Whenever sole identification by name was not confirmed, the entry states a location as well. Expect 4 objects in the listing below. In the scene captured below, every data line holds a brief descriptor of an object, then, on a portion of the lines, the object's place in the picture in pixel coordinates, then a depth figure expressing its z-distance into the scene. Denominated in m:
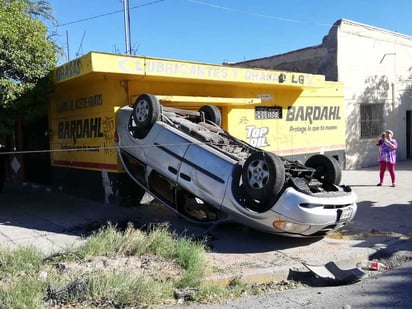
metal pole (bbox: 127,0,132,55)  23.88
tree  9.01
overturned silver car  6.29
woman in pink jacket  12.16
